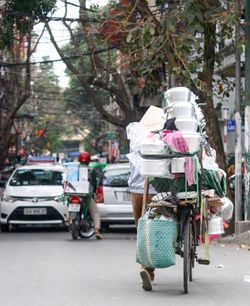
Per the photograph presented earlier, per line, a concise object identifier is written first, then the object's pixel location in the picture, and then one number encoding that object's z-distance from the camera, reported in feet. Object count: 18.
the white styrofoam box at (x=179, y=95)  40.51
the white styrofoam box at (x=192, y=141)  37.30
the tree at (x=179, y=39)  65.68
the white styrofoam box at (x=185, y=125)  38.16
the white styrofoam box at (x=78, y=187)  70.84
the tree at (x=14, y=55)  91.69
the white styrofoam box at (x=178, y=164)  37.12
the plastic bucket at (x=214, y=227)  39.35
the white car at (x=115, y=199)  78.49
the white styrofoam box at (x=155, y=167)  37.01
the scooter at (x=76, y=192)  70.52
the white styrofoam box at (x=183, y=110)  39.03
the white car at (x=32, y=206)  79.86
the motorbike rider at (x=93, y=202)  71.49
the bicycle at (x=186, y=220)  37.44
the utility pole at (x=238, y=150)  76.18
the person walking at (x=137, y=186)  39.10
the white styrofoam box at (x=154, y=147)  37.08
